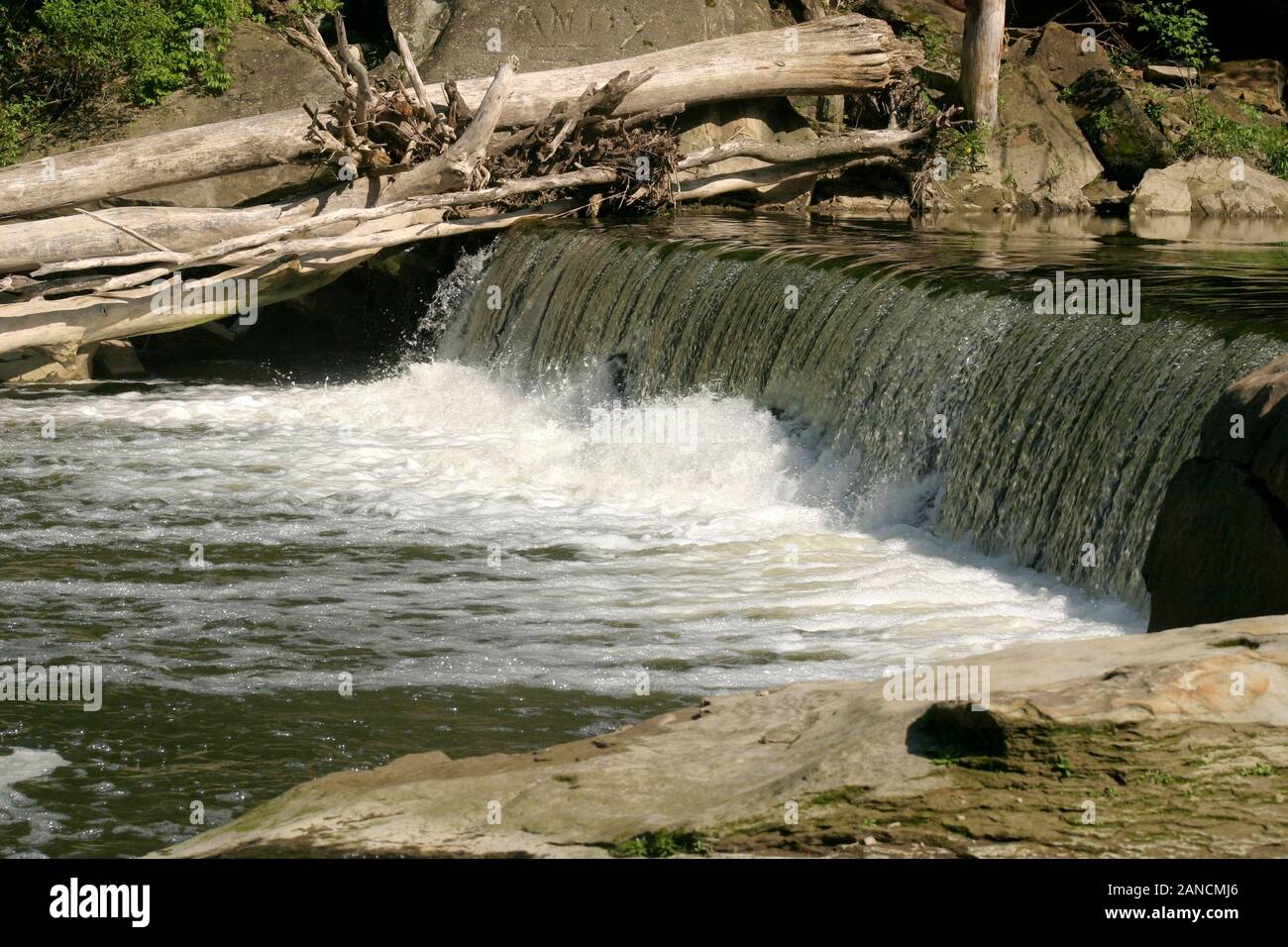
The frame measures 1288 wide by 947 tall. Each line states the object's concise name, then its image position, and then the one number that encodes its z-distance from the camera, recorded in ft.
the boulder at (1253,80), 63.93
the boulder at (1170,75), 61.63
